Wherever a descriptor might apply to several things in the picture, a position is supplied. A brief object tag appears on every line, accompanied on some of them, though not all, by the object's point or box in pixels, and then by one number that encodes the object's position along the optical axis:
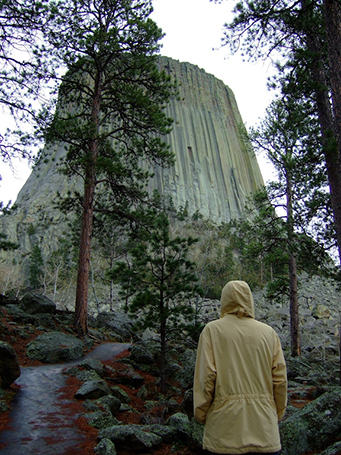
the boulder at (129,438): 3.68
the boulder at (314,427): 3.43
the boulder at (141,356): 8.66
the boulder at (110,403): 4.93
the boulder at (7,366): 4.95
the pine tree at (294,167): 8.25
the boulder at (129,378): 6.99
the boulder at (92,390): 5.18
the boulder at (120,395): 5.75
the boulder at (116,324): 13.56
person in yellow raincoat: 1.75
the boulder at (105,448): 3.38
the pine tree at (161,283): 7.29
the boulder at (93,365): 6.89
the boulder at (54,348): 7.49
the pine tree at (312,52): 5.56
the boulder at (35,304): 11.15
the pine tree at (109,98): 10.06
